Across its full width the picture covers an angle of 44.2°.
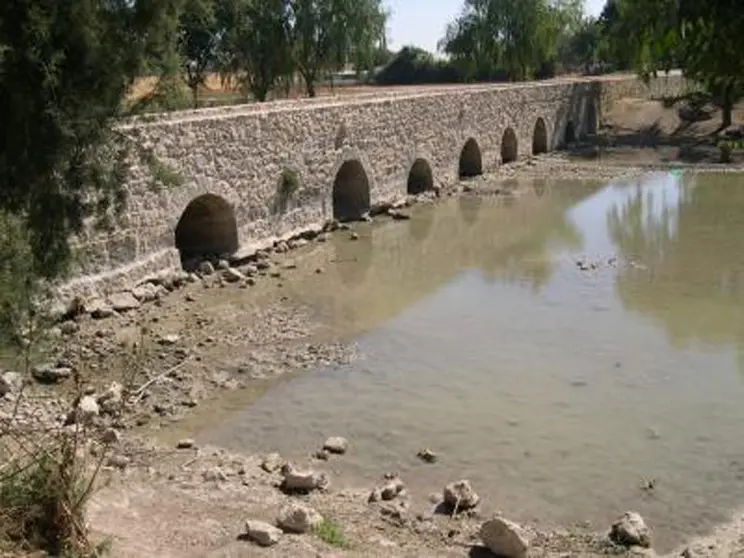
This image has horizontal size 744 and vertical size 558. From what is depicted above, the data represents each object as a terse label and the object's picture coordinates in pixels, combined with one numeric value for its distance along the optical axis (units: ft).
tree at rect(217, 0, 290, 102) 80.64
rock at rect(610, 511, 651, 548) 19.70
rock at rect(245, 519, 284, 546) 17.39
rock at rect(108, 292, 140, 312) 35.63
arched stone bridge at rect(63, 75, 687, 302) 37.06
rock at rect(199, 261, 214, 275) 42.22
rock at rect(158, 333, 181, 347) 33.19
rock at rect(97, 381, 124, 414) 26.66
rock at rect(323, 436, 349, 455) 24.86
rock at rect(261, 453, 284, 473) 23.45
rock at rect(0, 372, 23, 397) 26.24
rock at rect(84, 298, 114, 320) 34.42
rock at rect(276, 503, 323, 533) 18.63
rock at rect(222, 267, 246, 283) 42.06
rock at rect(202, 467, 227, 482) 22.09
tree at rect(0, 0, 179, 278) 22.27
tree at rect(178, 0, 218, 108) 80.64
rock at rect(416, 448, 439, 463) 24.36
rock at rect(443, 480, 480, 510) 21.42
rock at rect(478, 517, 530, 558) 18.75
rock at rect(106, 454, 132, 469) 22.16
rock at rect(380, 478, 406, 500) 21.85
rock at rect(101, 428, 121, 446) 22.89
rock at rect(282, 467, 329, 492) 21.93
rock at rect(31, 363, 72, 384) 28.89
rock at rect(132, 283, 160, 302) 37.11
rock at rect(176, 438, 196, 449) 24.86
